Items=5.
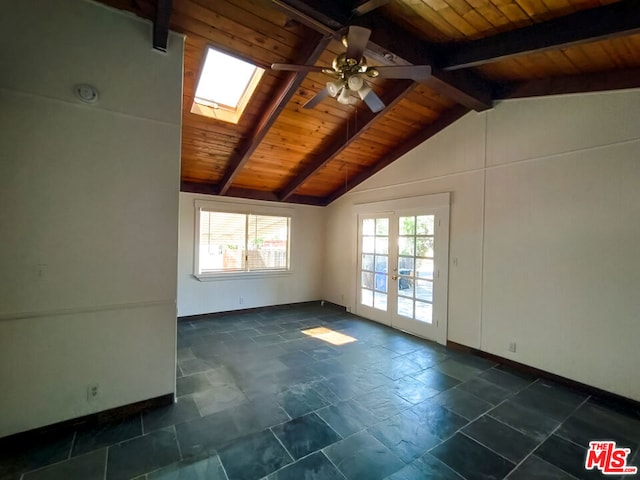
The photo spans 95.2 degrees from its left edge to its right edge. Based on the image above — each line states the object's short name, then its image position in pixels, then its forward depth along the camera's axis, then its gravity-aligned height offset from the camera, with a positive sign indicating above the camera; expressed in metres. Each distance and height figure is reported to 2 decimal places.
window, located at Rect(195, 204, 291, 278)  5.32 -0.13
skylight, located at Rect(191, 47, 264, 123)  3.19 +1.79
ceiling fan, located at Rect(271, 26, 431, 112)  2.11 +1.27
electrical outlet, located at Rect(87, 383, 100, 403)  2.29 -1.24
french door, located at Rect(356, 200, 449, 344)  4.28 -0.50
